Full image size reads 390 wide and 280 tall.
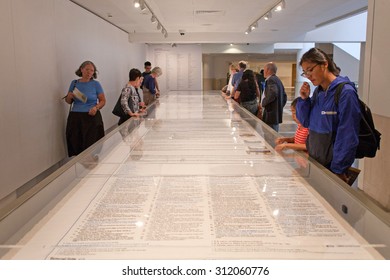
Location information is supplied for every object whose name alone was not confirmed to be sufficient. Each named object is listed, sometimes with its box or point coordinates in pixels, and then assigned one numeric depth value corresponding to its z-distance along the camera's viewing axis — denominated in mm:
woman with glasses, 2439
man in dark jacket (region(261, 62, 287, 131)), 6070
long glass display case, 1318
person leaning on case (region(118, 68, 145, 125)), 5648
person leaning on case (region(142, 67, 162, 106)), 10492
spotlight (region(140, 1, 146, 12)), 6869
